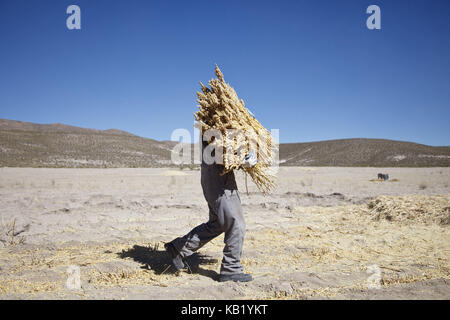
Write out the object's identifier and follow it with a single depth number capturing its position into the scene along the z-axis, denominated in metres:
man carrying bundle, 3.71
